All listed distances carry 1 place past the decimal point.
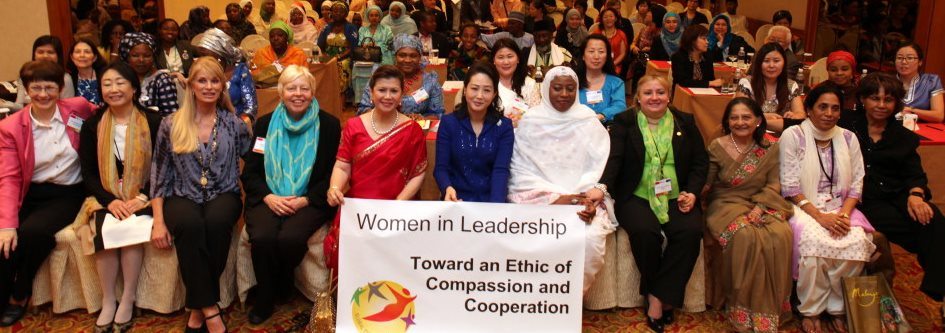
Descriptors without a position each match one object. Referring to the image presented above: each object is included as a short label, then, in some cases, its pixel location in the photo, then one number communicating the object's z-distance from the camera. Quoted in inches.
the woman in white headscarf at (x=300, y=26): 376.2
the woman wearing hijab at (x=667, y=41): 338.6
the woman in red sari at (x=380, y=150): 147.2
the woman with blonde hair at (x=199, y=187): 141.2
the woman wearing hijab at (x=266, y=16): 413.7
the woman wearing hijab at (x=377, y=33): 335.9
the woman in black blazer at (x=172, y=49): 253.0
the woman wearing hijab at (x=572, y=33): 345.4
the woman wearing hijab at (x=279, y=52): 280.5
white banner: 135.4
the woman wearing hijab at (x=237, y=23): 368.2
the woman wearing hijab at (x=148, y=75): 182.5
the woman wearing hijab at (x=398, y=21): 355.6
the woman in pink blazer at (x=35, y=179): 143.7
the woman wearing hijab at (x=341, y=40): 334.0
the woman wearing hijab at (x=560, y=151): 149.0
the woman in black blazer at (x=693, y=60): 259.8
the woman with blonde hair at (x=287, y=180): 144.6
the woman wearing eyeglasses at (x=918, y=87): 210.8
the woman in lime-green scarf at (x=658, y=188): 145.5
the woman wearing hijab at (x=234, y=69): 189.3
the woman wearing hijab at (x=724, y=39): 329.1
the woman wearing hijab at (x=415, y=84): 198.8
